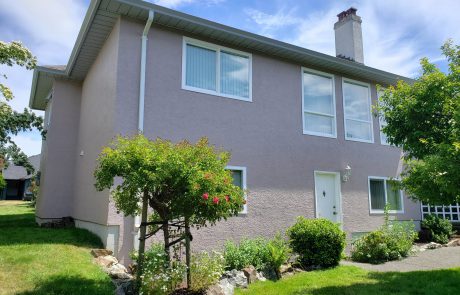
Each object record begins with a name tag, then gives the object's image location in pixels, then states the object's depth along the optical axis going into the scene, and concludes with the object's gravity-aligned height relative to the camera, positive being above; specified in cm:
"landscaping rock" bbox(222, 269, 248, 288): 743 -150
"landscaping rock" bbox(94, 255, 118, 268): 724 -113
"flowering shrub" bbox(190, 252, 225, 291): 605 -115
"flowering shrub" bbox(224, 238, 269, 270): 837 -115
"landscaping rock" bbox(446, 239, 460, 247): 1242 -123
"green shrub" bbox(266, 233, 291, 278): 837 -117
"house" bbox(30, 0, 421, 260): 885 +260
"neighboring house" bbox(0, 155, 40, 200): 4266 +275
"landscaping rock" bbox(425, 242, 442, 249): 1190 -127
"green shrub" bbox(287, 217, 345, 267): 920 -95
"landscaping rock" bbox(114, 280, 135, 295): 593 -138
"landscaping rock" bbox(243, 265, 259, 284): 777 -147
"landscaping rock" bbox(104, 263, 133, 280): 683 -129
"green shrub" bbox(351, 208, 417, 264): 1022 -113
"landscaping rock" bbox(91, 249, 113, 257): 769 -101
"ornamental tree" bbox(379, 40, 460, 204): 609 +198
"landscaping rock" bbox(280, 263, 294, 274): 862 -149
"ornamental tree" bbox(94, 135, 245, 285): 561 +37
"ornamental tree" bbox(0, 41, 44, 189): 1308 +382
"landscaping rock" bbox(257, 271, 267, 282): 800 -157
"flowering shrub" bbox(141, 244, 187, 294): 558 -110
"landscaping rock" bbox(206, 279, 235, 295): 591 -142
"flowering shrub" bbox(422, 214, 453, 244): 1290 -72
